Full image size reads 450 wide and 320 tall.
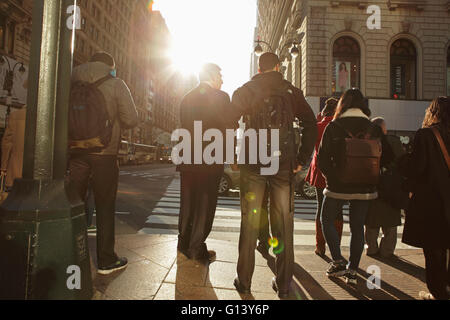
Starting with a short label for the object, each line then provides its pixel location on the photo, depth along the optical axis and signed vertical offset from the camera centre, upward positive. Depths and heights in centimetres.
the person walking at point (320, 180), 395 -7
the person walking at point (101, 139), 263 +25
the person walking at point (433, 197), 260 -17
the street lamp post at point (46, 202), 193 -23
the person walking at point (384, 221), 411 -61
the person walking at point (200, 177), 343 -7
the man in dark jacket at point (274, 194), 265 -18
